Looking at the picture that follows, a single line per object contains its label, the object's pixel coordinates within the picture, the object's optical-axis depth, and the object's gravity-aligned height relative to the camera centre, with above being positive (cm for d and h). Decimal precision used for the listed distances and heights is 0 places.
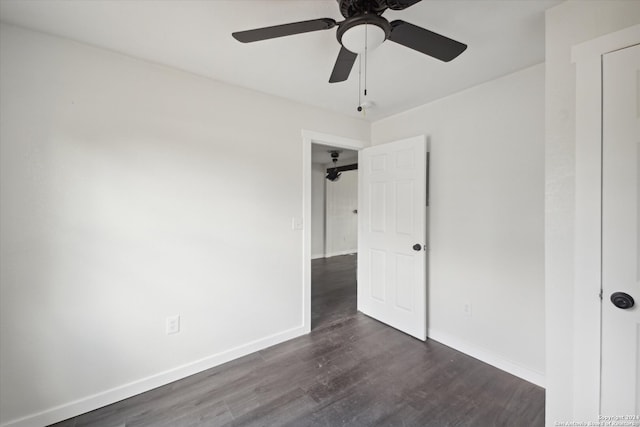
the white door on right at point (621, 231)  116 -8
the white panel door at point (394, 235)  257 -25
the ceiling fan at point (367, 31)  104 +78
